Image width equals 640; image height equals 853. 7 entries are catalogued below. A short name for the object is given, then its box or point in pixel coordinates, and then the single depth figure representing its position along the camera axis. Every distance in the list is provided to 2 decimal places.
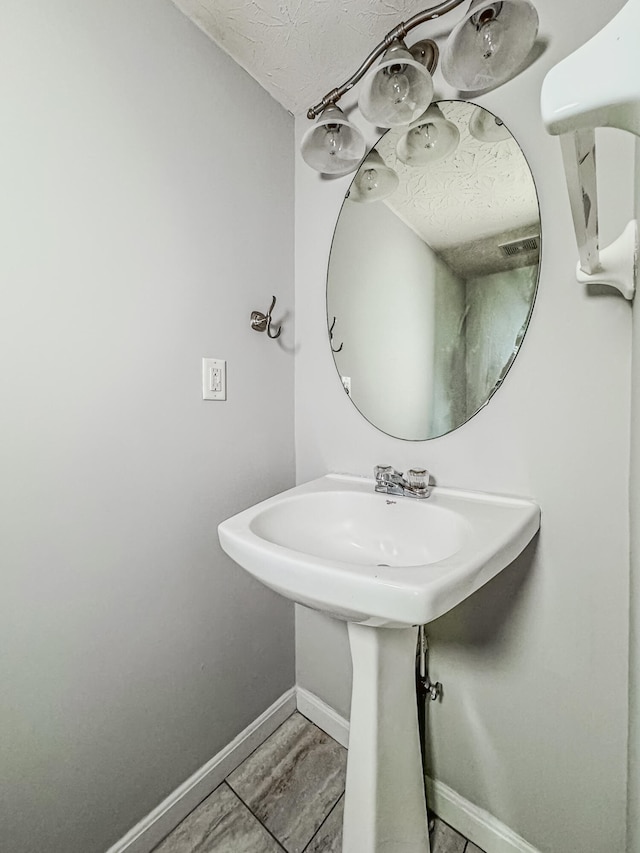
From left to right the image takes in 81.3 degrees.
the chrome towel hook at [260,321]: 1.11
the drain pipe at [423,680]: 0.93
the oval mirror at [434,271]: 0.85
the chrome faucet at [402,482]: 0.90
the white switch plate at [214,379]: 1.00
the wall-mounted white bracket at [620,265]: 0.64
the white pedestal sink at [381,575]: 0.52
